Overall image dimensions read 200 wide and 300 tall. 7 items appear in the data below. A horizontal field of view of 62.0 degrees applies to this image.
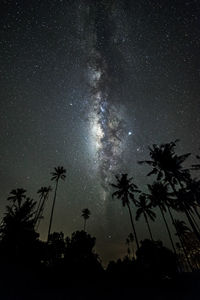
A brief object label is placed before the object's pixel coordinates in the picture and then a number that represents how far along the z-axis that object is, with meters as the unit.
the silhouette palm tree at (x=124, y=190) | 36.03
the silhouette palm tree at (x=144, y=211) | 38.09
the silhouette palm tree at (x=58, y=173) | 45.69
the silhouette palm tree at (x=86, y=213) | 67.15
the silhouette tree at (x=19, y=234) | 22.86
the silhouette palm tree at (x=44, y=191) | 48.27
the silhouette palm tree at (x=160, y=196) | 33.94
